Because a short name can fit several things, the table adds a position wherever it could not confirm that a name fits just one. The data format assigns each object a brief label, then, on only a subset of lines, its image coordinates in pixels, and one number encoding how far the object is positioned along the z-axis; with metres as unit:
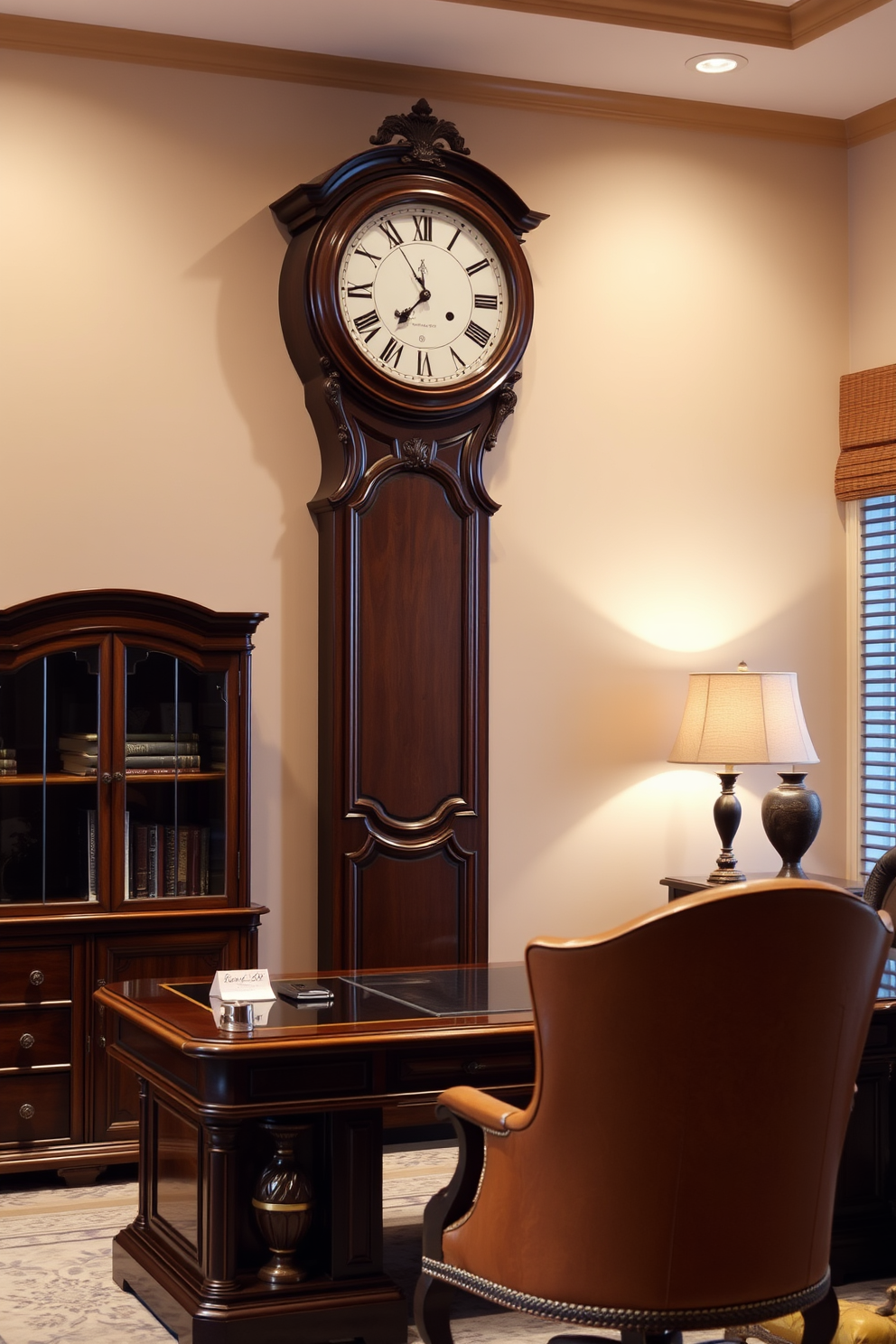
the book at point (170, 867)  4.46
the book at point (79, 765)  4.38
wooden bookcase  4.31
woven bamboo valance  5.44
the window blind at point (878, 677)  5.58
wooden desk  3.02
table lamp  4.95
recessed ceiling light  5.07
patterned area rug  3.31
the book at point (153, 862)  4.45
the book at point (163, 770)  4.45
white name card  3.31
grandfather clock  4.82
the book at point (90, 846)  4.39
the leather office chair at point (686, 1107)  2.41
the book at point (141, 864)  4.44
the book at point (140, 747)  4.39
